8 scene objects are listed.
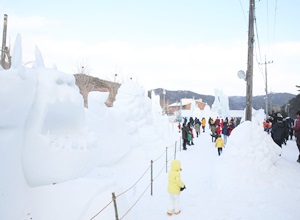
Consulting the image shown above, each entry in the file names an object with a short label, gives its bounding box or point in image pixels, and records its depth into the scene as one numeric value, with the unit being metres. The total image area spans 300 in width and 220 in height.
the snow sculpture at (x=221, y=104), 52.47
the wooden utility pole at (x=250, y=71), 10.34
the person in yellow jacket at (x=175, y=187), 6.29
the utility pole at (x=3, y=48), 12.13
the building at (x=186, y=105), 88.80
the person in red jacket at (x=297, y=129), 9.97
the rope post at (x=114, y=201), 4.27
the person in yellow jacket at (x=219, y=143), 13.92
